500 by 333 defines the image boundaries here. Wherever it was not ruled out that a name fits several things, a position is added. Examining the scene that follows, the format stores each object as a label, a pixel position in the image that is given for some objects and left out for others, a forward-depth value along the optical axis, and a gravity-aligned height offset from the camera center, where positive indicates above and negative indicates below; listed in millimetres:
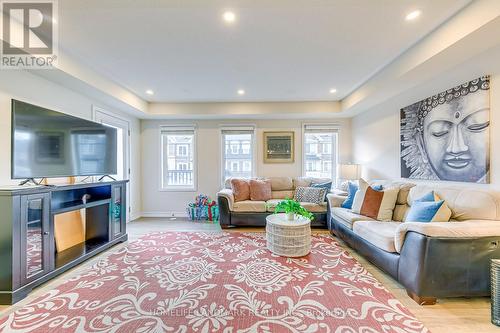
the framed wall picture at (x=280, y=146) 5301 +487
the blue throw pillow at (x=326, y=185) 4564 -417
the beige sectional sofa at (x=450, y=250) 1867 -761
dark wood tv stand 1981 -745
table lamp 4500 -128
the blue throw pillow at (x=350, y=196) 3692 -527
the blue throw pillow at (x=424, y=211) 2314 -500
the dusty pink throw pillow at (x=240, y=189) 4535 -502
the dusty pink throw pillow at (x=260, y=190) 4613 -531
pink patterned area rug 1688 -1248
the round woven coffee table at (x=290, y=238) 2906 -987
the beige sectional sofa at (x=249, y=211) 4250 -903
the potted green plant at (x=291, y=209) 3027 -616
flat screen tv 2279 +256
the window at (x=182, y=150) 5406 +384
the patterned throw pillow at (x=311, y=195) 4348 -594
